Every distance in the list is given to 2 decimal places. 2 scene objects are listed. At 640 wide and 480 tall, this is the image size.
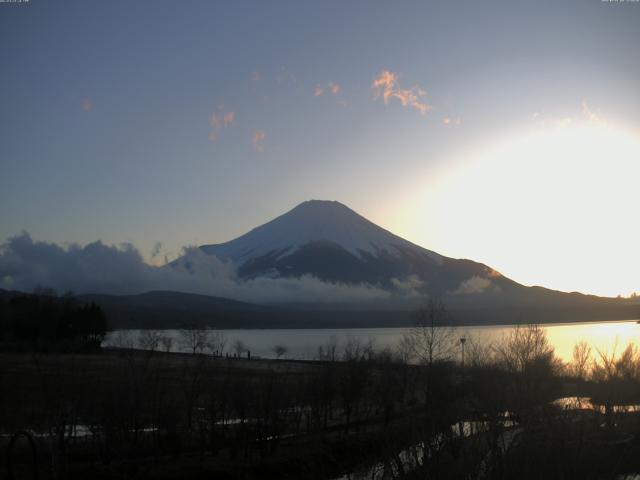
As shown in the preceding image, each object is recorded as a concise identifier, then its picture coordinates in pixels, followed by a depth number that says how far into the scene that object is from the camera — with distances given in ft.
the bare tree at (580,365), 111.42
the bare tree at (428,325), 124.38
